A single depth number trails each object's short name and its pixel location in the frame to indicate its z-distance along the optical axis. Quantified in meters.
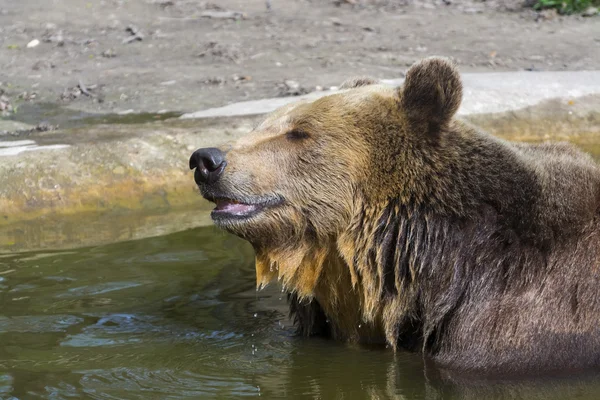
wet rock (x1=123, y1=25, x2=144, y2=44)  14.35
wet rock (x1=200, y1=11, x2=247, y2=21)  15.57
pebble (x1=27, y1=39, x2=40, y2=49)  14.06
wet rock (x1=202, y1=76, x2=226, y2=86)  11.70
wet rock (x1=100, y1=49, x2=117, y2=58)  13.61
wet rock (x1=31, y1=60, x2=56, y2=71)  12.90
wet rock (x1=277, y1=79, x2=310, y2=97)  10.58
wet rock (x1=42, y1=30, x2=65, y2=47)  14.20
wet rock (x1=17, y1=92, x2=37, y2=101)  11.29
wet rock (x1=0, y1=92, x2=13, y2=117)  10.46
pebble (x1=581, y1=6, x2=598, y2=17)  15.04
